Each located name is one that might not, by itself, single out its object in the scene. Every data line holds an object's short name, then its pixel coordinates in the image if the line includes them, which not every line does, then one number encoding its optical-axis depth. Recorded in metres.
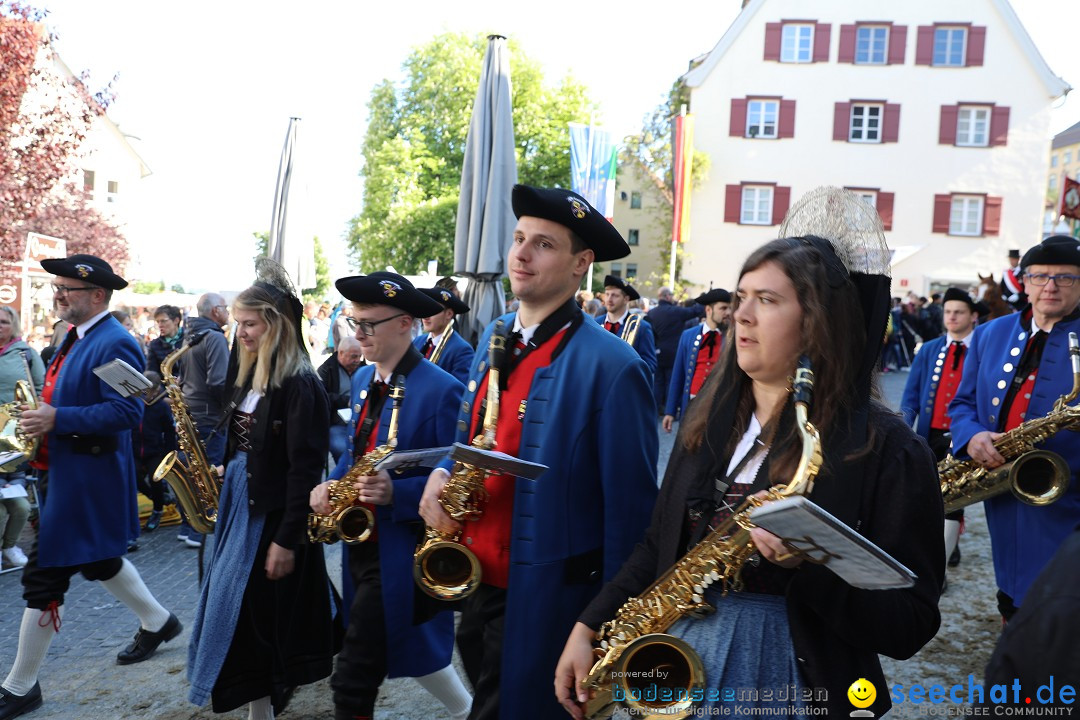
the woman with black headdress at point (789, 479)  2.05
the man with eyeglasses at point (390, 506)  3.71
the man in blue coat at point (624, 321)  10.51
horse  8.12
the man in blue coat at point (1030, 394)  4.17
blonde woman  4.02
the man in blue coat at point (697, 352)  9.69
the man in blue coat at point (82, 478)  4.66
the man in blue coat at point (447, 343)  6.45
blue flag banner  22.83
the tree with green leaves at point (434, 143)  35.62
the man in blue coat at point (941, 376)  6.91
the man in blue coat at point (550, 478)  2.89
